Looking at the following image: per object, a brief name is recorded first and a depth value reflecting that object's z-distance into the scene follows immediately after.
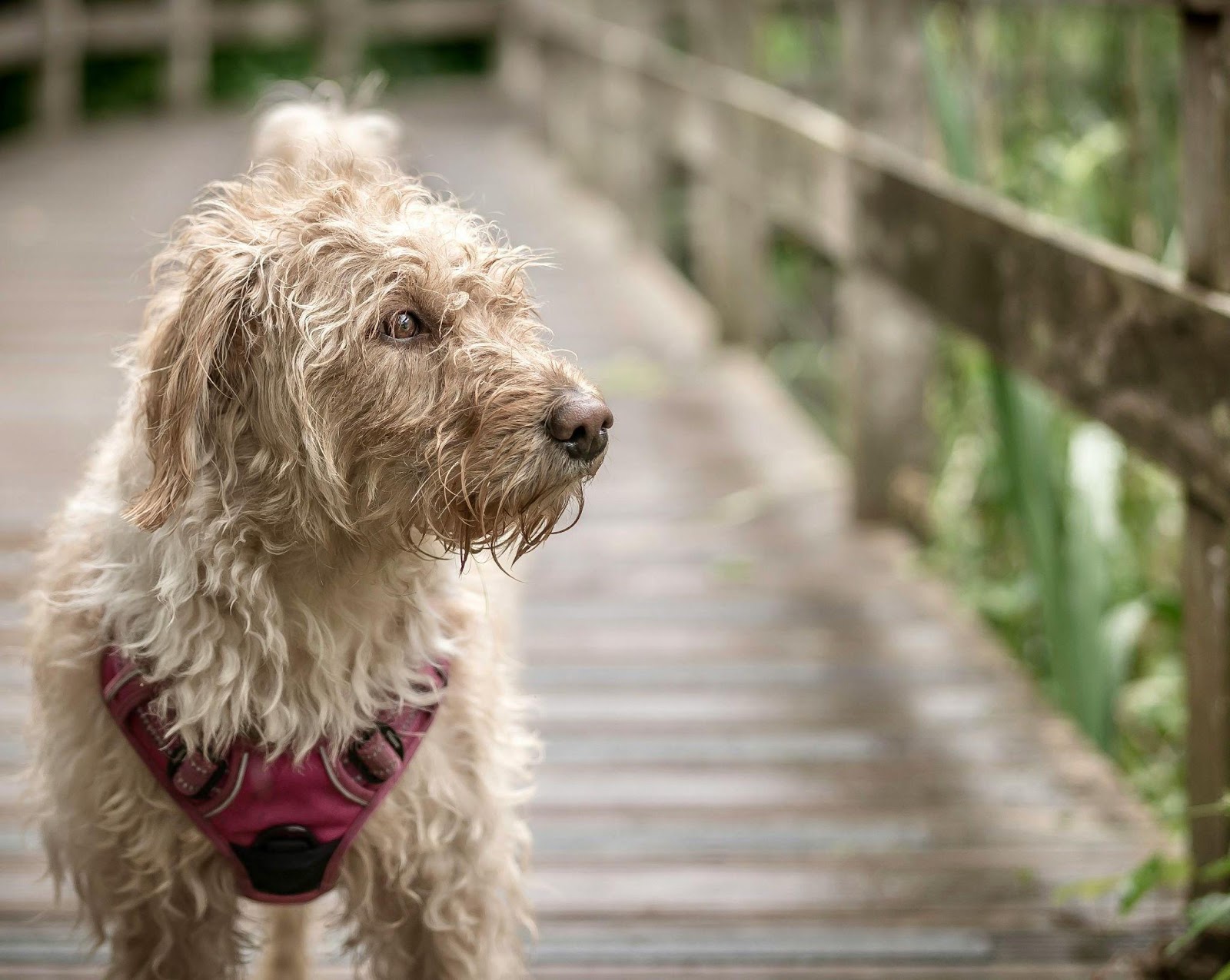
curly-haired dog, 1.90
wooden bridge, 2.71
